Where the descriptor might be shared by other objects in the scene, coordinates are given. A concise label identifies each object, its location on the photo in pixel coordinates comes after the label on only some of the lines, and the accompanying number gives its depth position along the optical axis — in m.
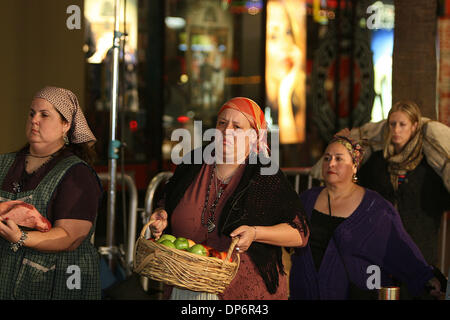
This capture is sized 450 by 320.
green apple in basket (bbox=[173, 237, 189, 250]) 6.10
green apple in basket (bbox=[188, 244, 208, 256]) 6.03
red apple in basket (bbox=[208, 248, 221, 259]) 6.16
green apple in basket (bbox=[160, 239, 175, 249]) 6.09
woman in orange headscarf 6.50
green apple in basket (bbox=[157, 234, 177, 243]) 6.20
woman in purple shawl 8.24
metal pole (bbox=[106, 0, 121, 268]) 9.50
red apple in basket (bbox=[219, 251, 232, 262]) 6.17
